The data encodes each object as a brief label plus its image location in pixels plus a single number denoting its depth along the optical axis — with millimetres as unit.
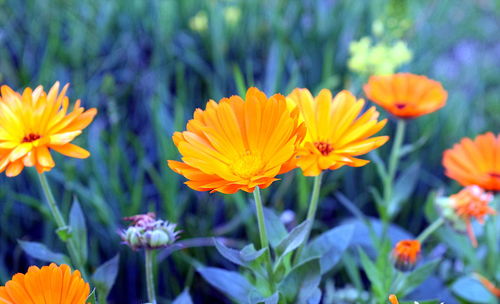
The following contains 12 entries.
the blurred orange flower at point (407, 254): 578
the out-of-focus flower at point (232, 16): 938
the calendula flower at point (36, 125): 541
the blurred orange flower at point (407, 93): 618
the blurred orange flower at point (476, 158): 623
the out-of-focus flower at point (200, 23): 904
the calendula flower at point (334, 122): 539
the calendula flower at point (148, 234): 550
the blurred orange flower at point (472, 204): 613
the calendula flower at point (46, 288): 505
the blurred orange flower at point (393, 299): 493
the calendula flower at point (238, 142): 510
